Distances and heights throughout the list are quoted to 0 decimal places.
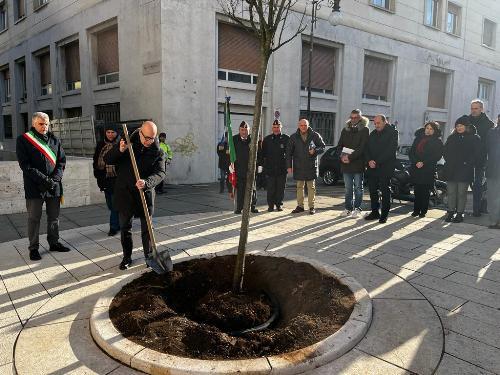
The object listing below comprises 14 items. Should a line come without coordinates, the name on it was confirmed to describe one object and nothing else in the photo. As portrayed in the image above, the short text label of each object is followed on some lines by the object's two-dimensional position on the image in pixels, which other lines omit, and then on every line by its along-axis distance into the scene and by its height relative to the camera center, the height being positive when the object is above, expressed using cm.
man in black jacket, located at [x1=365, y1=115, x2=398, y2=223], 682 -30
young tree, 330 +42
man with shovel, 427 -45
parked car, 1312 -98
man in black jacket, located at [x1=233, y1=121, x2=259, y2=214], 761 -31
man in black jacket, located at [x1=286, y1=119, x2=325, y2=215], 752 -34
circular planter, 246 -146
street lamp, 1157 +383
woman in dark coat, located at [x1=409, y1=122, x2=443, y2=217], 706 -29
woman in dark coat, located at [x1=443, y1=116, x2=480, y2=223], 671 -33
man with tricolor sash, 474 -47
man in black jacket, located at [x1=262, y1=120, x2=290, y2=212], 785 -46
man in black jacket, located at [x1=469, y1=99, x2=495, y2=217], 674 -9
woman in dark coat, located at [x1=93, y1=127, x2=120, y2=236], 578 -48
